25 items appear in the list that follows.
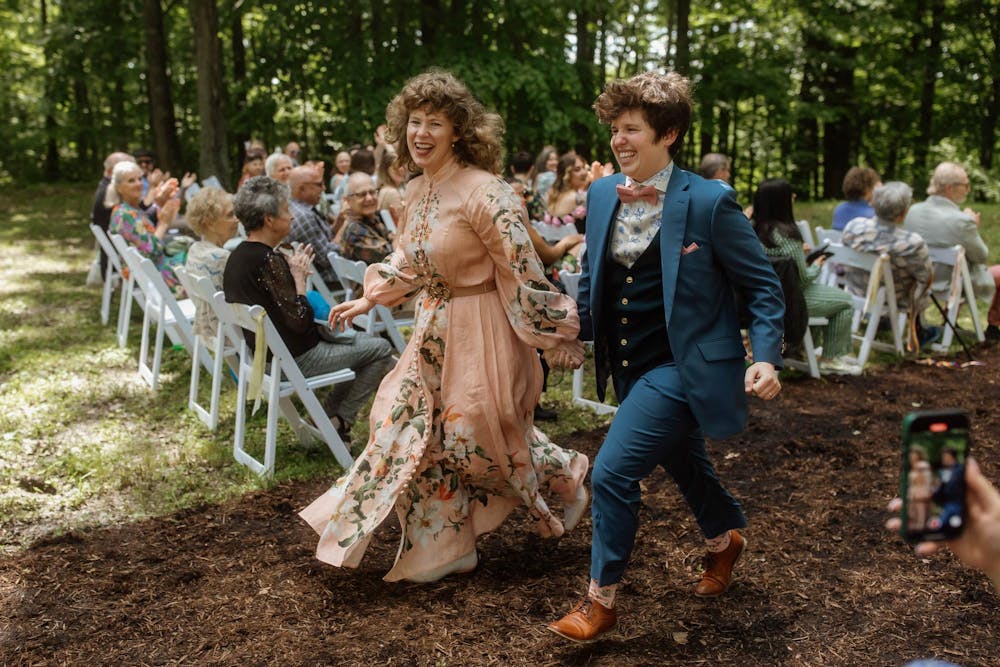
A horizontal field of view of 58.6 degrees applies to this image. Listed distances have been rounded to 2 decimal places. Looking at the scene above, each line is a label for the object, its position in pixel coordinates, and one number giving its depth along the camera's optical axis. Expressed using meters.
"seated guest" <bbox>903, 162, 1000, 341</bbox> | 7.45
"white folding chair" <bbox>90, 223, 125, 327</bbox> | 7.96
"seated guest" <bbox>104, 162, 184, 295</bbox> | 7.30
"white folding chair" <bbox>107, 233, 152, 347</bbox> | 7.42
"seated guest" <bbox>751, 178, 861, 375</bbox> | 6.41
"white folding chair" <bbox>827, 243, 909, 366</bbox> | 7.07
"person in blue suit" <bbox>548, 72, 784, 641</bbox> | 2.87
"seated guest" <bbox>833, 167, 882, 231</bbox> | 8.14
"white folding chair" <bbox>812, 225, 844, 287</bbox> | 8.46
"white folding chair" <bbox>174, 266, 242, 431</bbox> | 4.90
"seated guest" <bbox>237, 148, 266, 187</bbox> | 10.16
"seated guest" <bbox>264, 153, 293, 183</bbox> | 7.56
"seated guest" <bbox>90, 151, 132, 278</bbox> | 9.00
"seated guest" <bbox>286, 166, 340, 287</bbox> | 6.75
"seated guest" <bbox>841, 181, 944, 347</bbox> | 6.96
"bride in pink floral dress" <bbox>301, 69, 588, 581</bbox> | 3.36
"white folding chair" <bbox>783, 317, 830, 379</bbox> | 6.70
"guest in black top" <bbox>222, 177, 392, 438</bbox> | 4.63
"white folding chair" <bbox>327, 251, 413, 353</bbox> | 5.81
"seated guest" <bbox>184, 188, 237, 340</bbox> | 5.47
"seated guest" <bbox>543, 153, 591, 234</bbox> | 8.03
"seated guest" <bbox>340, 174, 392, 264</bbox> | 6.62
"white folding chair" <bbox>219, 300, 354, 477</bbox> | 4.53
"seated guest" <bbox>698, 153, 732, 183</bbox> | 7.07
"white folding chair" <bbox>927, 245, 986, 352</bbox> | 7.36
